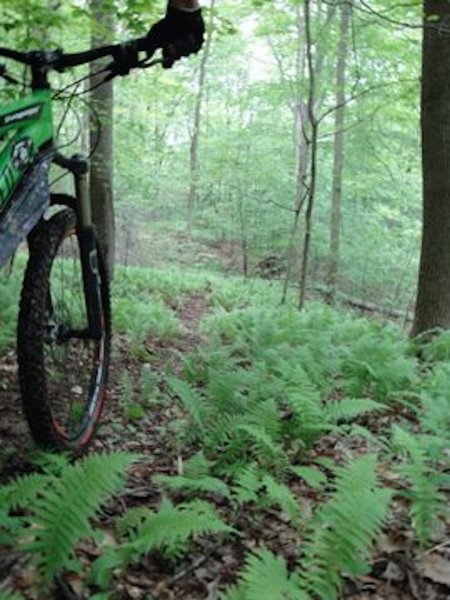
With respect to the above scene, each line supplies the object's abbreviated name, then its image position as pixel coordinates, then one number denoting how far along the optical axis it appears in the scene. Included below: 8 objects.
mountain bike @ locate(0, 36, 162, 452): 2.79
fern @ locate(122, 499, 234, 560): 2.17
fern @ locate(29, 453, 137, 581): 1.99
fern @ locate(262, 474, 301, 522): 2.56
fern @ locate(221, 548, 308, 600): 1.88
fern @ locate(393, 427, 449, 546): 2.55
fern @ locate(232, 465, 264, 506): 2.64
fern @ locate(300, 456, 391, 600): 2.13
